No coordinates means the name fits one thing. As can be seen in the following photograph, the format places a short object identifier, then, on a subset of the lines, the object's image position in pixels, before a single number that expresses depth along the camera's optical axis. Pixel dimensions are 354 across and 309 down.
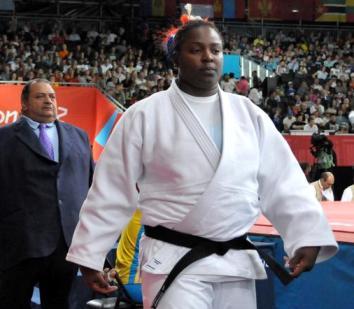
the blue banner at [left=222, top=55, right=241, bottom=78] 19.31
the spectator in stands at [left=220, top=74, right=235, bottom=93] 16.66
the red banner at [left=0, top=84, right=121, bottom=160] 9.25
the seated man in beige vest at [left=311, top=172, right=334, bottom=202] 7.91
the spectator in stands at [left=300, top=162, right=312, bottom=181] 9.30
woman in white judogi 2.23
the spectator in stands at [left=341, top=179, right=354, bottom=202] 7.67
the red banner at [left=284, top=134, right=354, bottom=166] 12.06
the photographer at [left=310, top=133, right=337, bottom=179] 10.43
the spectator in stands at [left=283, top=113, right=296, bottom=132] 14.36
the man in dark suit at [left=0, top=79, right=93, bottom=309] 3.42
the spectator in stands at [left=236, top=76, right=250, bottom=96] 16.70
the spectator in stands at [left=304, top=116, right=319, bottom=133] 13.68
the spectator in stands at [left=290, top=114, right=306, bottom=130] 14.48
